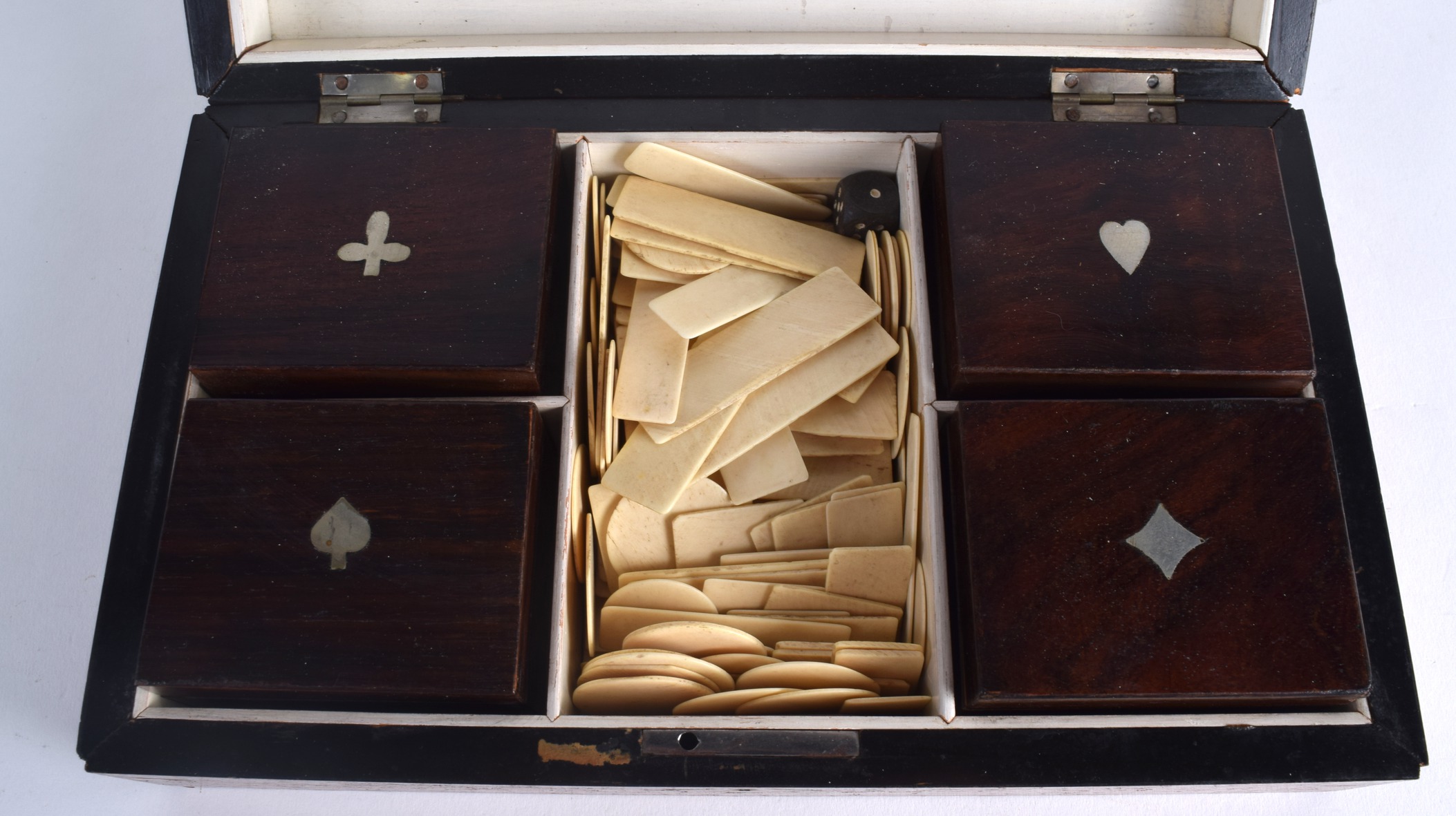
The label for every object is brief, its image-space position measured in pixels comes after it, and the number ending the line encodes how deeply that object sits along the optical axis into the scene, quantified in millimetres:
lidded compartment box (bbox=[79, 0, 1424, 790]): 362
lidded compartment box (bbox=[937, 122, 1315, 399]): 385
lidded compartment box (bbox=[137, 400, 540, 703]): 363
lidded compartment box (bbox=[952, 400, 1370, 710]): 360
